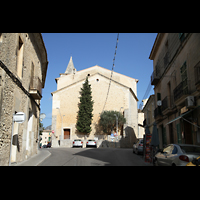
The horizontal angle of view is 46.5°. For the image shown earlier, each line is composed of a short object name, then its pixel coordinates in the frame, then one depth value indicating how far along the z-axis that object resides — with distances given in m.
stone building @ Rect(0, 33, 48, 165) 9.48
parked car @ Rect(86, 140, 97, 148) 32.91
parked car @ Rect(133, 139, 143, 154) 17.74
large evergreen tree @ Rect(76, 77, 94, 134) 40.66
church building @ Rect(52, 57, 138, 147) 41.66
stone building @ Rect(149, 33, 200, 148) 12.09
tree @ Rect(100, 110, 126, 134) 40.16
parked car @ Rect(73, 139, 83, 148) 31.93
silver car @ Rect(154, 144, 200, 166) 7.42
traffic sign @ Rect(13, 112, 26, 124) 9.38
